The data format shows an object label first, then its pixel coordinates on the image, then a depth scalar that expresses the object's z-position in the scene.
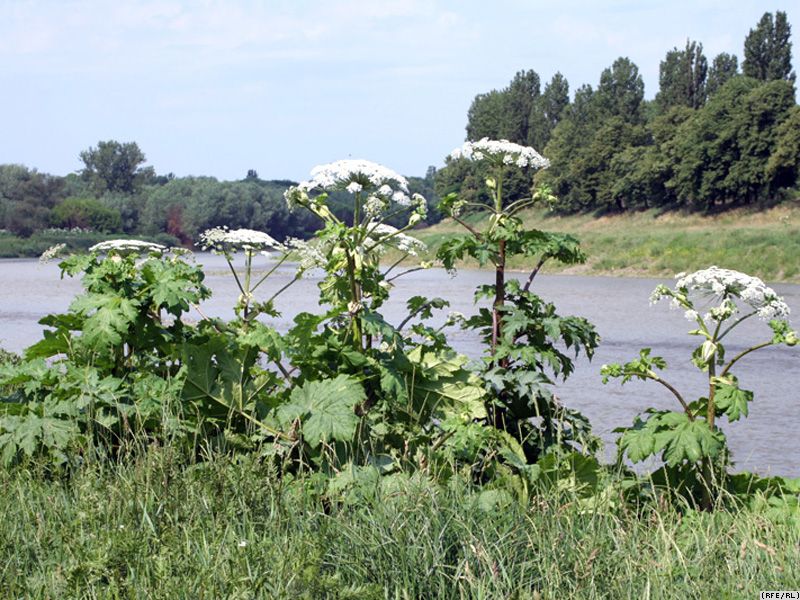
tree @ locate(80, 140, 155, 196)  167.84
